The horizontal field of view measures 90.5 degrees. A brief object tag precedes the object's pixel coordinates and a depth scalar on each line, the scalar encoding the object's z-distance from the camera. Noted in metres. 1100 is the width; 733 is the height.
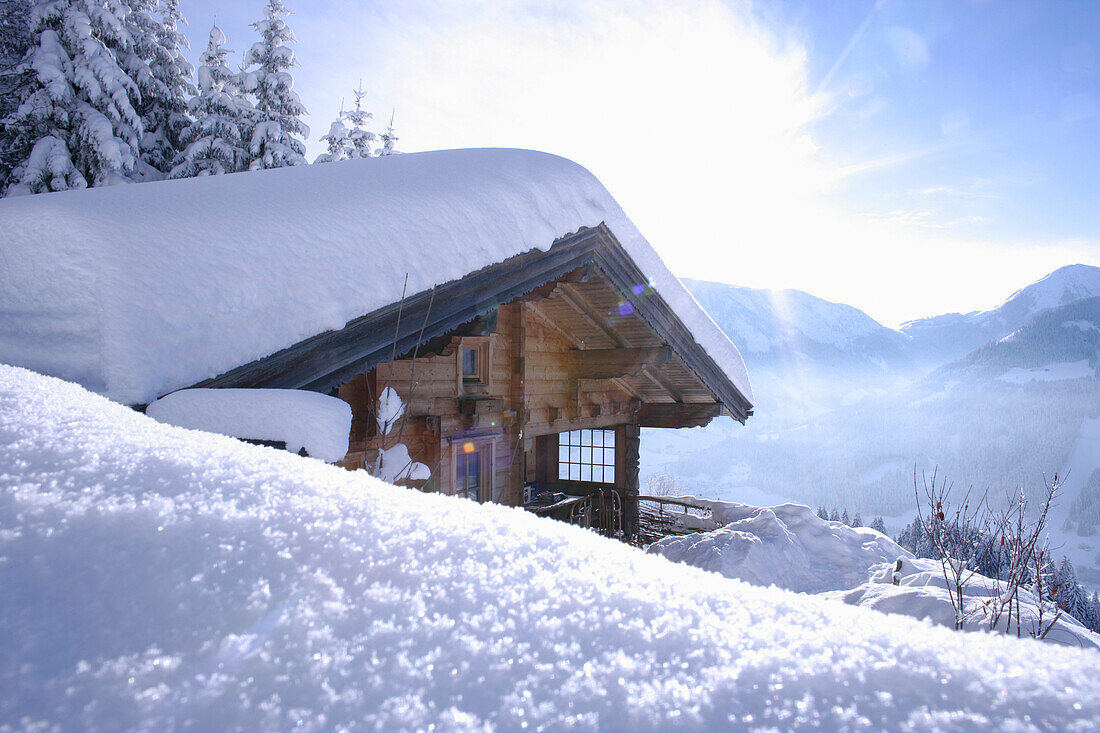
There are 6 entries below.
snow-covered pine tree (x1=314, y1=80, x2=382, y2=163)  19.17
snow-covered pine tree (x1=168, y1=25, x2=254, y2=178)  14.57
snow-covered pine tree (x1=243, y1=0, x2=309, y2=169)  15.46
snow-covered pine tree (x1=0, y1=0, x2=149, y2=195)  11.99
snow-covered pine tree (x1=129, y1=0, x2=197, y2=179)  15.12
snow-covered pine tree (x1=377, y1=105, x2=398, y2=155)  20.19
